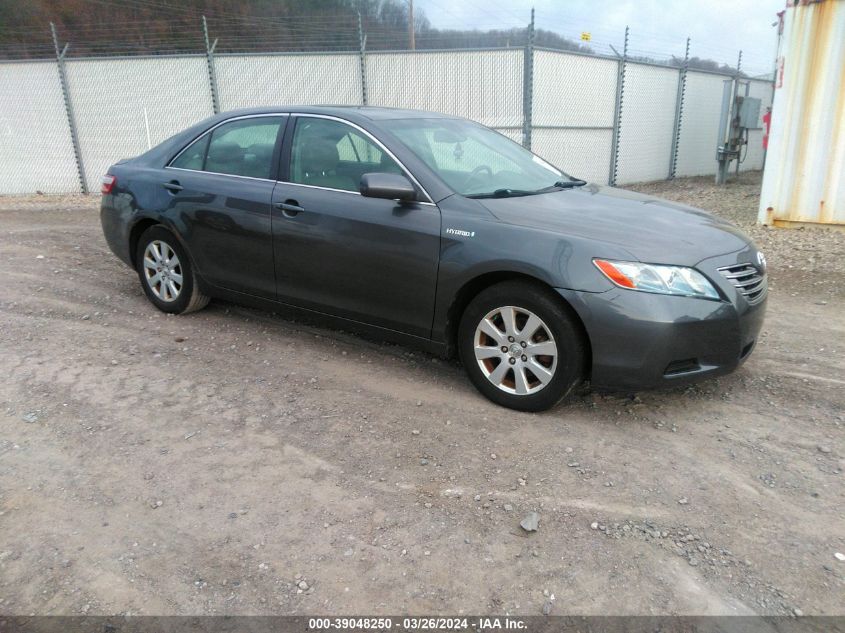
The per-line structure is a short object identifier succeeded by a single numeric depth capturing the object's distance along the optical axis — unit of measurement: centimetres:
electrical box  1430
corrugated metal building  789
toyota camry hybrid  340
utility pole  1262
